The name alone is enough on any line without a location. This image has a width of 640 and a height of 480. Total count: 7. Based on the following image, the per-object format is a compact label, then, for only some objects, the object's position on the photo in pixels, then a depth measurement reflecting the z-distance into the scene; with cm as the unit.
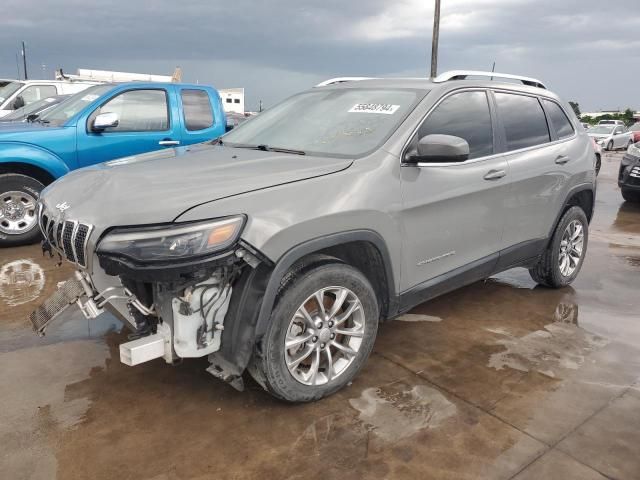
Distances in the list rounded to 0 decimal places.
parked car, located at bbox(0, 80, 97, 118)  973
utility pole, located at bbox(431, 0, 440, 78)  1919
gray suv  245
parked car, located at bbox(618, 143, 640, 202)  979
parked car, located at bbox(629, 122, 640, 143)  2209
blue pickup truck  586
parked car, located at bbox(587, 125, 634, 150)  2522
